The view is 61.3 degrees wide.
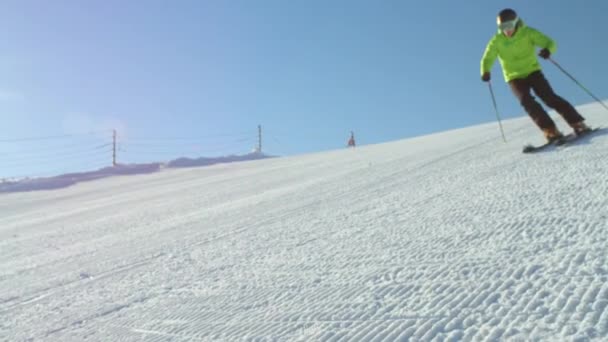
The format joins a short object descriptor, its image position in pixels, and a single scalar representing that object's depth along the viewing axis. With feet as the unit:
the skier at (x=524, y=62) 17.49
